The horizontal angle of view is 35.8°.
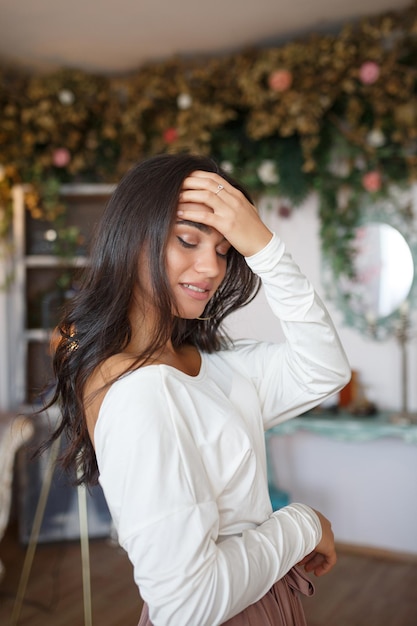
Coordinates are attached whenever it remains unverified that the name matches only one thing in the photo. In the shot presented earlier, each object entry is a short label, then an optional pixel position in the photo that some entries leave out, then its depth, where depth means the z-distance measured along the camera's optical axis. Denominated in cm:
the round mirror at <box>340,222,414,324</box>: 346
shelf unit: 376
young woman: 86
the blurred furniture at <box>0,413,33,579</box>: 290
